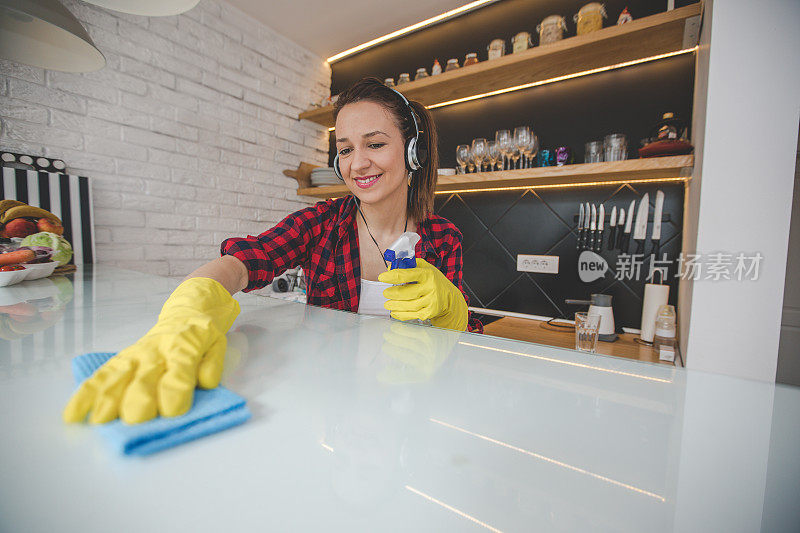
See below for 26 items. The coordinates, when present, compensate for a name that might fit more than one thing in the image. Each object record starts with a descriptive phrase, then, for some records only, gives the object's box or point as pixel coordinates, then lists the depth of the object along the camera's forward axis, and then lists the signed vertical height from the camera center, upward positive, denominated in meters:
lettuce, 1.15 -0.03
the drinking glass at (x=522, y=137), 1.73 +0.55
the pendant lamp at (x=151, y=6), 0.88 +0.58
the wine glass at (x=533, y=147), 1.75 +0.51
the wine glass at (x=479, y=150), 1.86 +0.52
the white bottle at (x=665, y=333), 1.41 -0.31
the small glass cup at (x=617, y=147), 1.58 +0.47
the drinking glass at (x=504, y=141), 1.76 +0.54
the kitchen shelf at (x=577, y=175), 1.41 +0.35
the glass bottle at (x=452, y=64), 1.96 +1.01
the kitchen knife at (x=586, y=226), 1.78 +0.13
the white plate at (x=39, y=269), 1.00 -0.11
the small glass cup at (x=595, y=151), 1.62 +0.46
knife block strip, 1.64 +0.17
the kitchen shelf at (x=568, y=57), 1.42 +0.90
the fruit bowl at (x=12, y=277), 0.88 -0.11
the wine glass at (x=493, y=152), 1.83 +0.50
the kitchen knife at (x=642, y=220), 1.65 +0.16
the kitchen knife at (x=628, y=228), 1.69 +0.12
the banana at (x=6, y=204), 1.24 +0.10
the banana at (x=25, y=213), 1.18 +0.07
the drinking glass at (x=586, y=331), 1.36 -0.31
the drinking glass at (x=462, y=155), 1.93 +0.51
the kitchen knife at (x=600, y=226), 1.74 +0.13
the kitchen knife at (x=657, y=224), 1.62 +0.14
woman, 0.79 +0.01
